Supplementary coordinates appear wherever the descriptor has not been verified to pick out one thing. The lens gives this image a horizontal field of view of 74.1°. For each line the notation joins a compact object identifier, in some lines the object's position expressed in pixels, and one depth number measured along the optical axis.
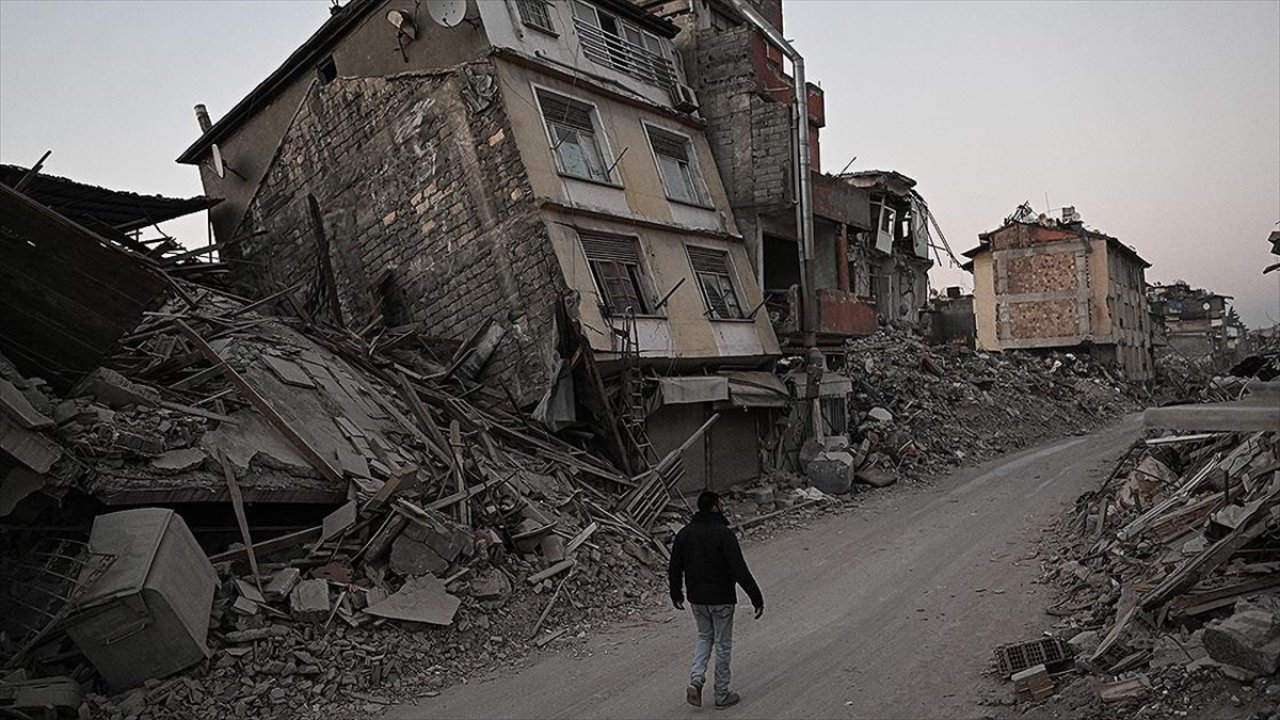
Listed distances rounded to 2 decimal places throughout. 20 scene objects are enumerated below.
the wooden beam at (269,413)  9.81
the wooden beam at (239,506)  8.58
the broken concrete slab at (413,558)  9.39
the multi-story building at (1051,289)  39.72
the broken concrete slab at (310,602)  8.25
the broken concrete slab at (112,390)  9.06
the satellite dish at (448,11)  15.68
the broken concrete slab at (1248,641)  5.64
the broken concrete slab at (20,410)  7.22
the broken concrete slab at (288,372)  11.51
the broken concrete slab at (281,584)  8.41
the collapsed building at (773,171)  19.58
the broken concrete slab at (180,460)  8.52
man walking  7.02
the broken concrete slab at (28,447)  7.17
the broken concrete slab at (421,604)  8.72
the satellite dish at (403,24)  16.25
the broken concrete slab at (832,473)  18.20
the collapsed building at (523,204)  15.21
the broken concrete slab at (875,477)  18.83
